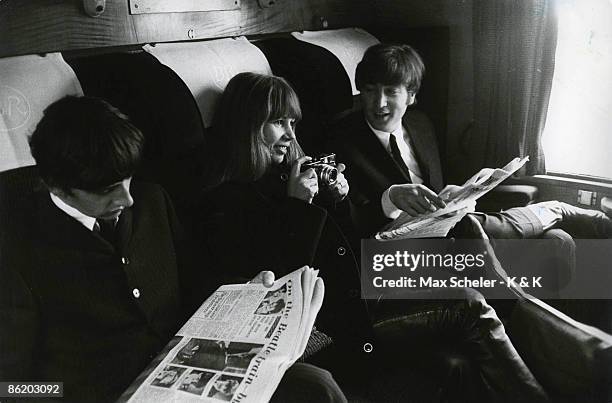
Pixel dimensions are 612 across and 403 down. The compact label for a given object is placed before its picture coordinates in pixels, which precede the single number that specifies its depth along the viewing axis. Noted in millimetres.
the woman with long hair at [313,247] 959
